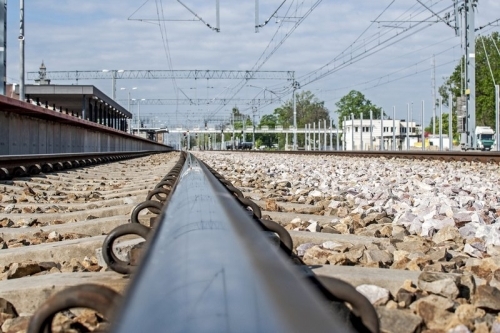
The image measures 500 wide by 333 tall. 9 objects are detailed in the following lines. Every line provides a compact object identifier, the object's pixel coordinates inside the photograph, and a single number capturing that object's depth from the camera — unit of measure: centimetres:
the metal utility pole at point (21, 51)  2100
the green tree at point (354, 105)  12738
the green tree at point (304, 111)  13250
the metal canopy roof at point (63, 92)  3981
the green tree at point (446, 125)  8284
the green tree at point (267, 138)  13780
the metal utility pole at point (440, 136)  3220
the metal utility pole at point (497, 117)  2976
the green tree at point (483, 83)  7725
